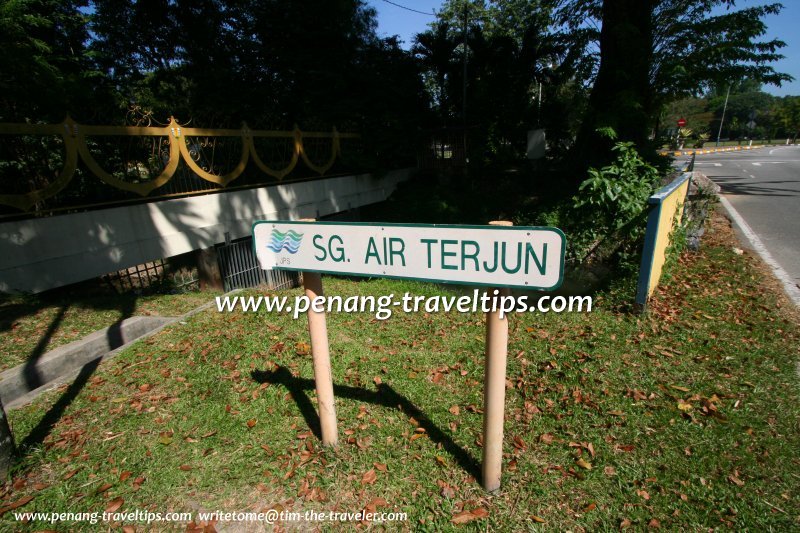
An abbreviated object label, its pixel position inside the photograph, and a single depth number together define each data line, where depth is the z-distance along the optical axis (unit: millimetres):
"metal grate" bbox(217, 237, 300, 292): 7117
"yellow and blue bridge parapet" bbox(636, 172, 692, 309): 4406
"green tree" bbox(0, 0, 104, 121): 6310
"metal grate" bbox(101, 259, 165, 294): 6965
